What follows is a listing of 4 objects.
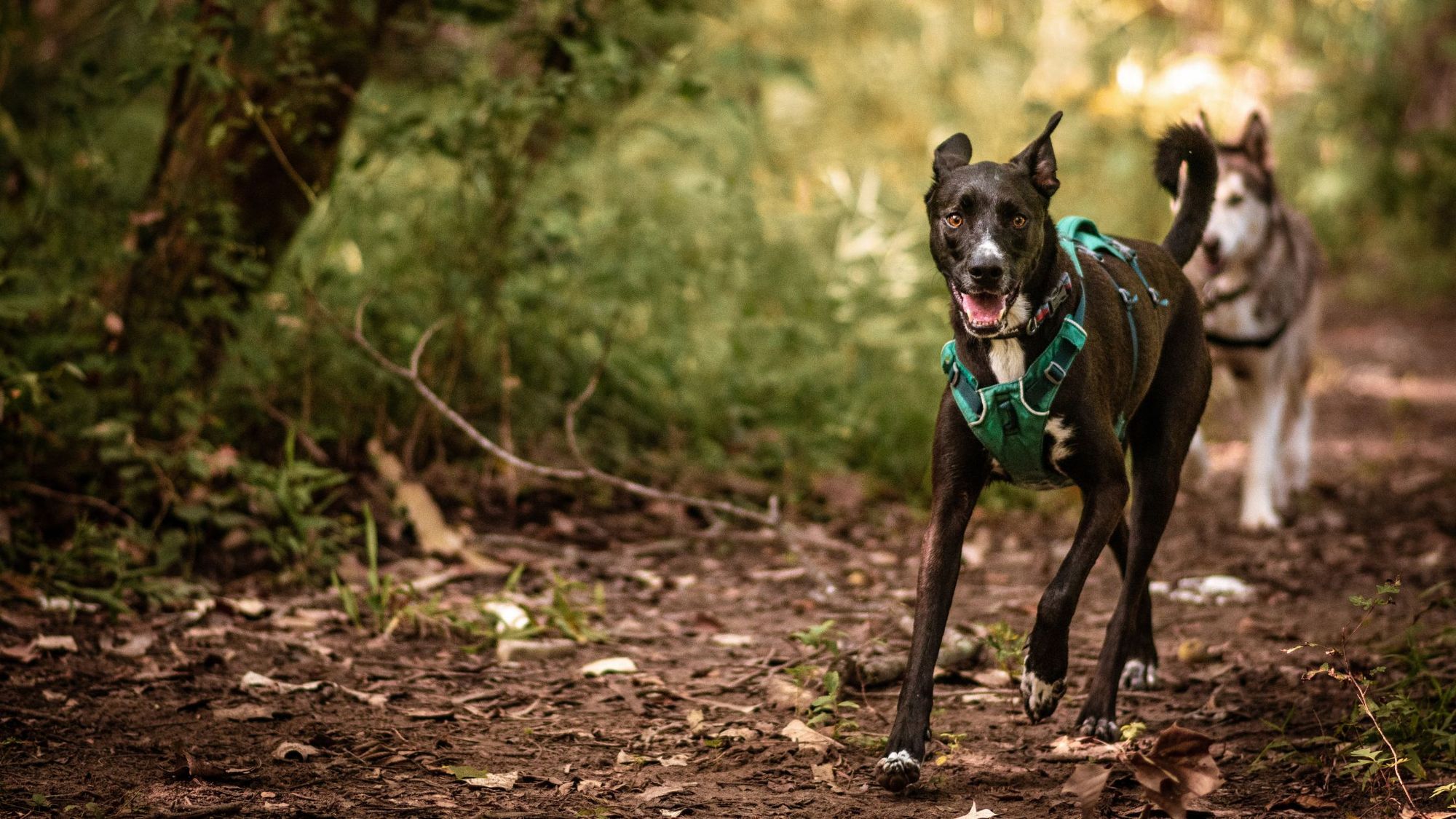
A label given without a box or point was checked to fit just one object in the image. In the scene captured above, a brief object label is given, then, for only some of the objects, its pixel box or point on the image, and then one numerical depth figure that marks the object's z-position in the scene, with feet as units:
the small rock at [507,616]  31.07
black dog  22.67
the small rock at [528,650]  29.86
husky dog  45.68
